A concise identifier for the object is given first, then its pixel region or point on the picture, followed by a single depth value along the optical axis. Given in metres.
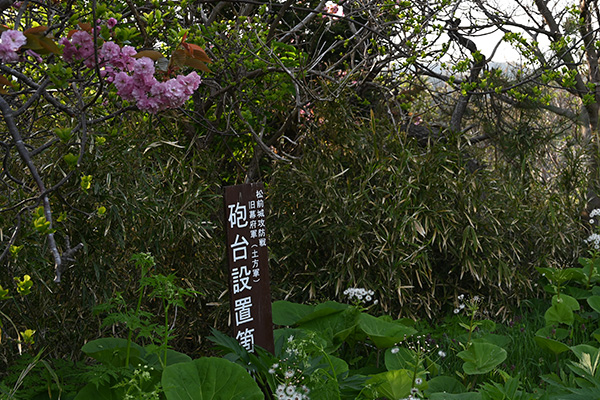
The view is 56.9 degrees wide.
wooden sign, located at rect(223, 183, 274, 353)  2.16
